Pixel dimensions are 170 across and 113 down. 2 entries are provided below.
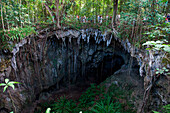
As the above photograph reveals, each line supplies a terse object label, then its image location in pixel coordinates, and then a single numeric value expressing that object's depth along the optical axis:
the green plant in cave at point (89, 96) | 8.05
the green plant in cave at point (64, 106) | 7.57
